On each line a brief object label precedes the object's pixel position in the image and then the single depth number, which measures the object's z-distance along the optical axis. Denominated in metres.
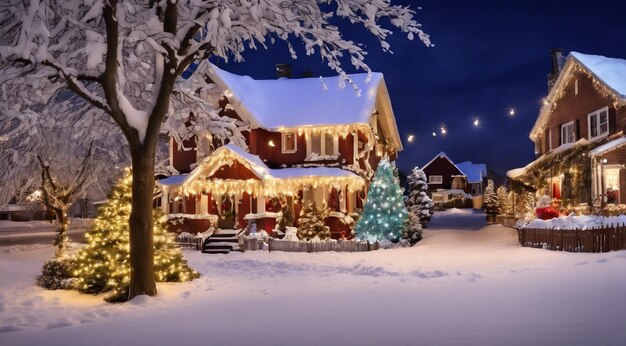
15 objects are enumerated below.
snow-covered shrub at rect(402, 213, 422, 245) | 26.23
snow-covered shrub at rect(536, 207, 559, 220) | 23.09
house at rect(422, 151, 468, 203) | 77.44
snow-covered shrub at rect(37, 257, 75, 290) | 13.14
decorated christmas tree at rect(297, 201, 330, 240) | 25.62
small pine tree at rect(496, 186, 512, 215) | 40.94
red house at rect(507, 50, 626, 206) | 25.11
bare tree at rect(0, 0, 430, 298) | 10.59
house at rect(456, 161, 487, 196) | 82.62
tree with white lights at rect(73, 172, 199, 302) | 12.51
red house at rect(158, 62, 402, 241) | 27.61
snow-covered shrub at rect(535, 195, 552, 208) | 27.02
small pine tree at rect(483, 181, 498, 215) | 42.46
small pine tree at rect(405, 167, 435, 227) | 42.10
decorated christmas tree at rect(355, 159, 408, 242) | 25.44
